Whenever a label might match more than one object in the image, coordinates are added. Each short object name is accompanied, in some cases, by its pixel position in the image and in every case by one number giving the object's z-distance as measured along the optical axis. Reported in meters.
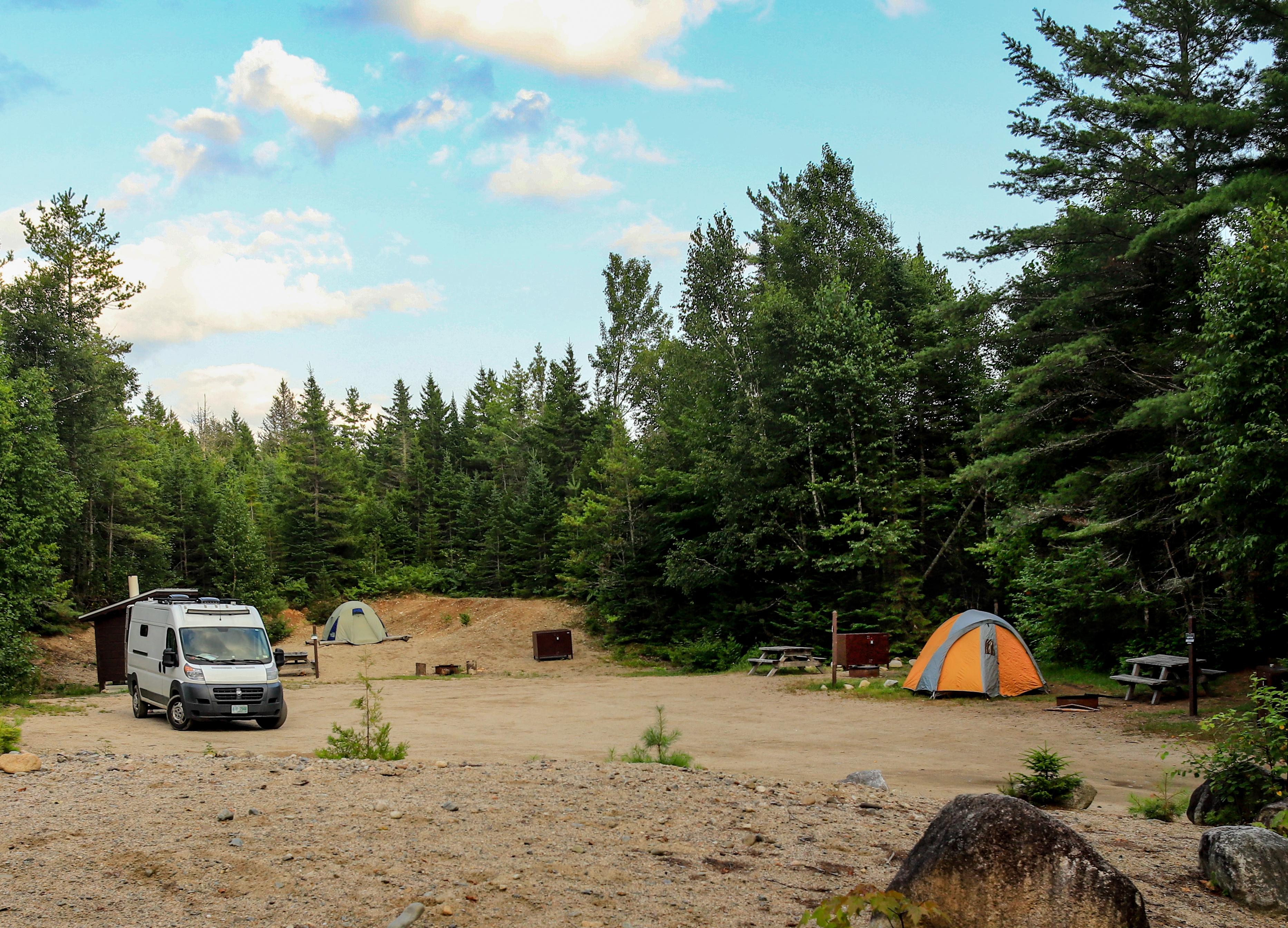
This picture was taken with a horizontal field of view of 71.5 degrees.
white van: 14.58
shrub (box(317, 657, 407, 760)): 9.34
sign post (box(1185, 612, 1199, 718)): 14.77
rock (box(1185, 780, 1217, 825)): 7.30
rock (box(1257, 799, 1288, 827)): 6.24
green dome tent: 38.09
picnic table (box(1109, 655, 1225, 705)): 16.55
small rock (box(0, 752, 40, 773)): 8.09
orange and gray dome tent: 18.88
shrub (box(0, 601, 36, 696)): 19.67
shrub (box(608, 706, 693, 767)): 9.74
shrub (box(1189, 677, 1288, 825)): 6.71
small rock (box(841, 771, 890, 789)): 8.69
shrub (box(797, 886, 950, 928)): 3.69
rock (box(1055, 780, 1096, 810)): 8.05
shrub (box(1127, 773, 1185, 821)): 7.78
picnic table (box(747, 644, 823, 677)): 26.09
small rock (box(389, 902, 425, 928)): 4.25
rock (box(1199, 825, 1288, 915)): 5.05
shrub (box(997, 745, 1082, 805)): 8.02
